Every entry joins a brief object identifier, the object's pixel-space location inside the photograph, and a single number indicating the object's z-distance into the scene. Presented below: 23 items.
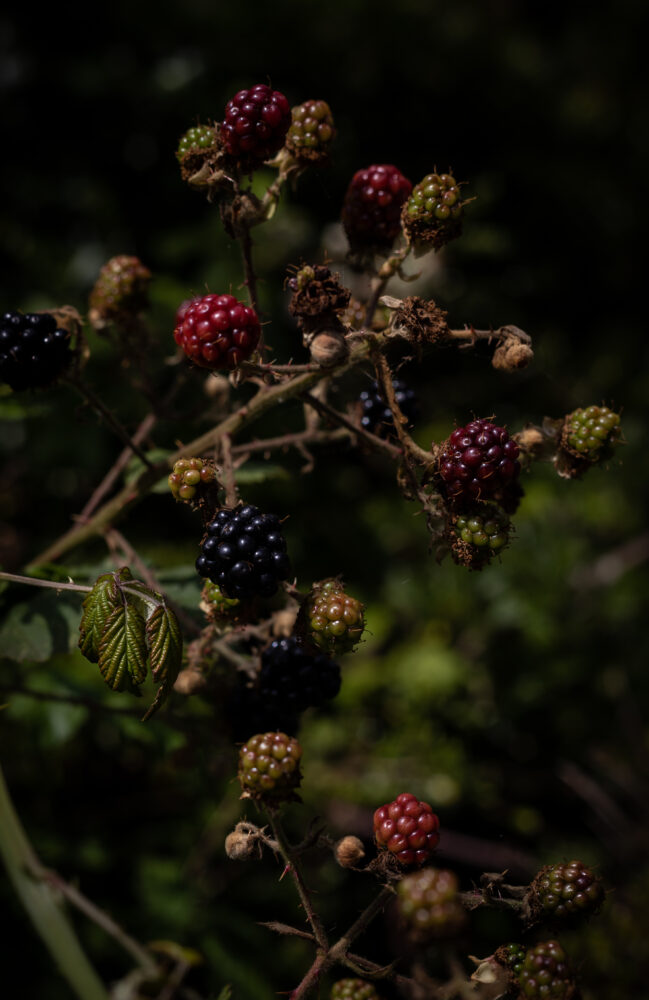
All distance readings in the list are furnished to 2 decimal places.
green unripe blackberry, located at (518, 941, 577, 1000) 0.30
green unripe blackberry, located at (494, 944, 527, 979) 0.31
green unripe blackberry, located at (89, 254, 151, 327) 0.37
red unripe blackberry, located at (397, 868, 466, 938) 0.28
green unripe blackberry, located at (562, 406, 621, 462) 0.34
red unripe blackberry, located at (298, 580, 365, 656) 0.32
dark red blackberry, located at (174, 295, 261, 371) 0.32
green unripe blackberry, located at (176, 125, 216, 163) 0.34
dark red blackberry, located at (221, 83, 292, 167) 0.33
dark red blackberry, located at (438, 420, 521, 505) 0.32
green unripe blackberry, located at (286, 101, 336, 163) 0.34
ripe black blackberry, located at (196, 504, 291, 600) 0.31
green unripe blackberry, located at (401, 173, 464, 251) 0.33
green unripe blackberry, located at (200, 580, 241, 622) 0.33
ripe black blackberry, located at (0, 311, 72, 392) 0.34
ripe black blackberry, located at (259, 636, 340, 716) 0.34
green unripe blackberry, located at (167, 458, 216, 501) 0.32
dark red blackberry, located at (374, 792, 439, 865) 0.31
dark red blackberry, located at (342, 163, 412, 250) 0.35
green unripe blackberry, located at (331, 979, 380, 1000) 0.30
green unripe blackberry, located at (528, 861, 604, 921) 0.31
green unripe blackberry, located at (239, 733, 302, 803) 0.31
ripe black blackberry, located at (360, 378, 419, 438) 0.35
